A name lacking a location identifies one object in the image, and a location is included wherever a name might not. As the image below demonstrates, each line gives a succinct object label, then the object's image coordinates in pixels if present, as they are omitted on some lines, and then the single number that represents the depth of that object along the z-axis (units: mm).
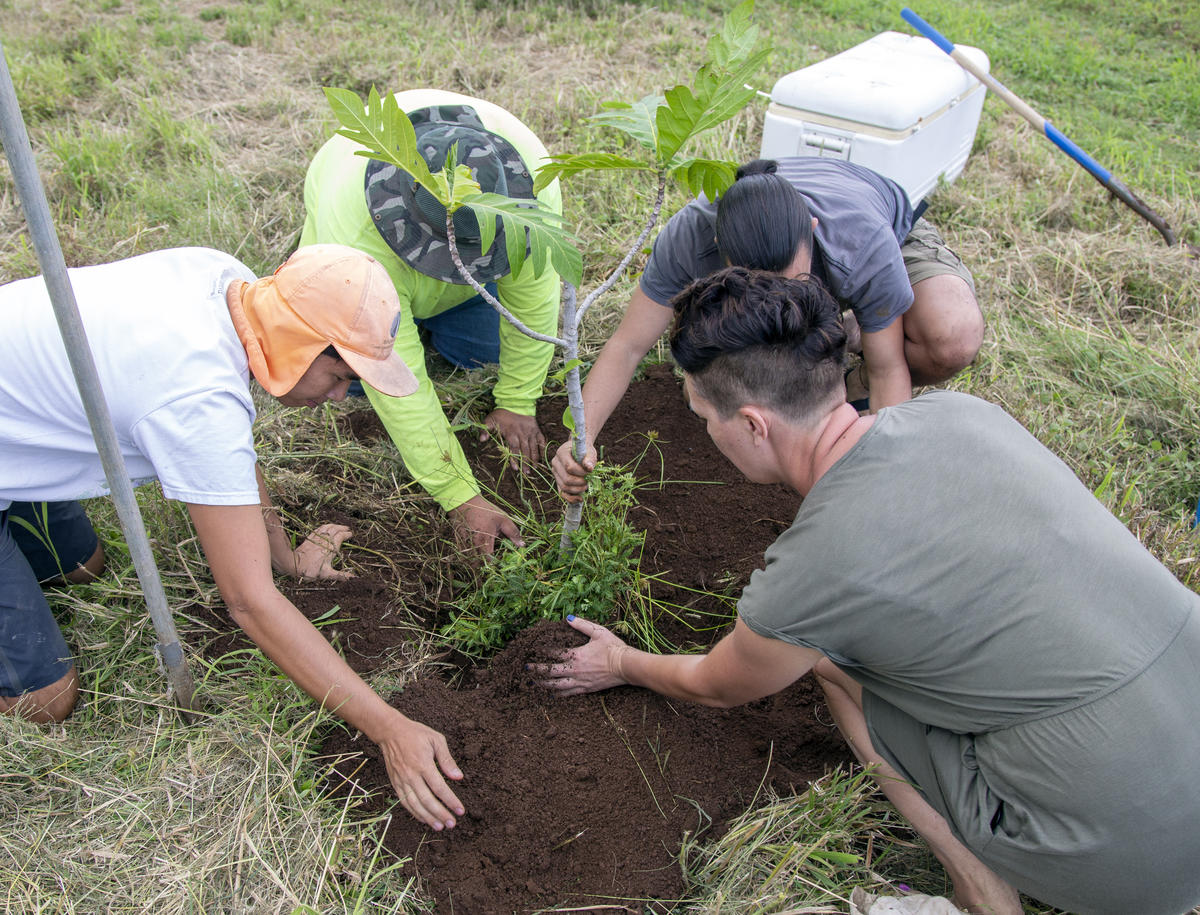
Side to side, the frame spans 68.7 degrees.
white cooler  3520
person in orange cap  1674
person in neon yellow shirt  2297
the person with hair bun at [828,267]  2115
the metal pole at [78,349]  1318
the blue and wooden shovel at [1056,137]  4070
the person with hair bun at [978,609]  1462
